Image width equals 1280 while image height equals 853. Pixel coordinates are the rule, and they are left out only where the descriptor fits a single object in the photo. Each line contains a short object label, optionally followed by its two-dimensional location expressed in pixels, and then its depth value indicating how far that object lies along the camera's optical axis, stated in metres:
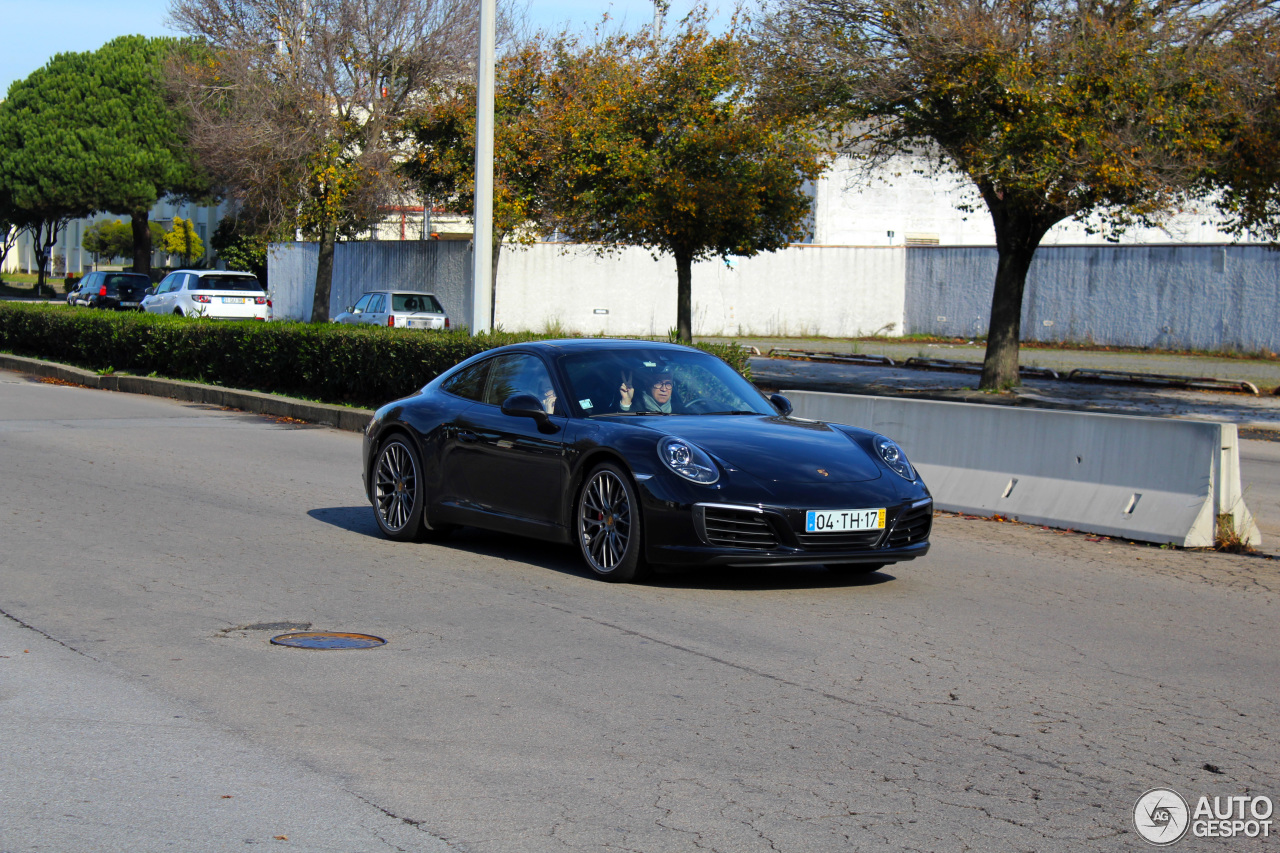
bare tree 35.41
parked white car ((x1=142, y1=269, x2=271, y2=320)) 36.50
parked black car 45.84
